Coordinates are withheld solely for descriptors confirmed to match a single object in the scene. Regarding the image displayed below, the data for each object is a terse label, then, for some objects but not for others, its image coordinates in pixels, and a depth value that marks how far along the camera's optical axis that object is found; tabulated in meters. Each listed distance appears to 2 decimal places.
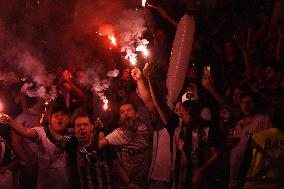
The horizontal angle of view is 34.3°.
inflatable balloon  7.93
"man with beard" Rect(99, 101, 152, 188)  6.96
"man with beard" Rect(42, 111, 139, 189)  6.35
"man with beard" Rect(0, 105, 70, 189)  6.37
